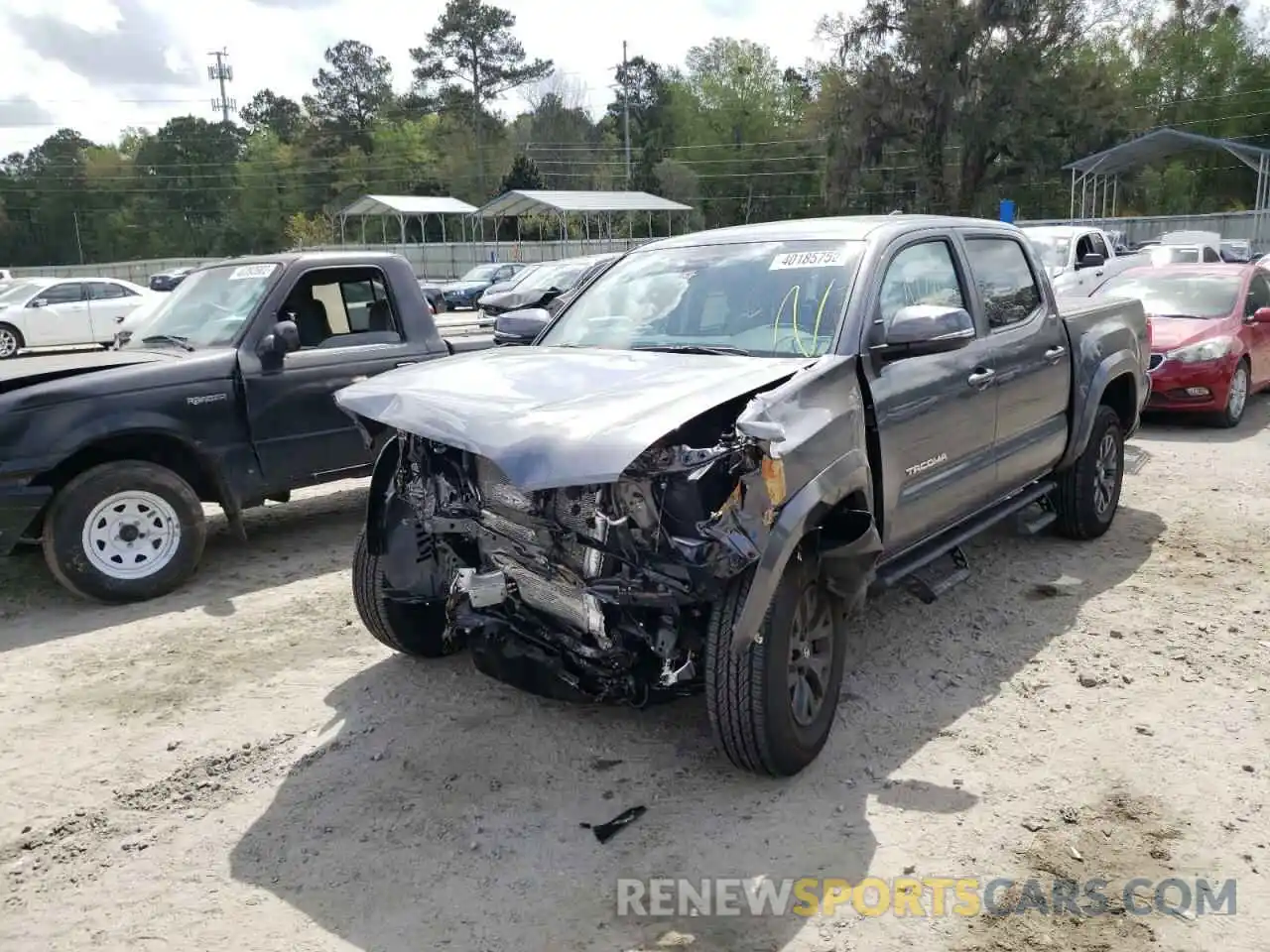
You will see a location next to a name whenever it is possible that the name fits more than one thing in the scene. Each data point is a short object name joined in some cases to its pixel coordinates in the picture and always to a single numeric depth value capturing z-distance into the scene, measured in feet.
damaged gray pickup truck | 10.69
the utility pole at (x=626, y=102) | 233.55
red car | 32.48
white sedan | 67.92
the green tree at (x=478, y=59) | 242.17
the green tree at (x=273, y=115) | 294.46
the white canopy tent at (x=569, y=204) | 137.28
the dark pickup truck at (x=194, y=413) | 18.25
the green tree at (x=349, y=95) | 279.90
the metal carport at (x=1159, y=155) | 111.45
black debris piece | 11.07
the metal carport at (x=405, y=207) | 148.05
